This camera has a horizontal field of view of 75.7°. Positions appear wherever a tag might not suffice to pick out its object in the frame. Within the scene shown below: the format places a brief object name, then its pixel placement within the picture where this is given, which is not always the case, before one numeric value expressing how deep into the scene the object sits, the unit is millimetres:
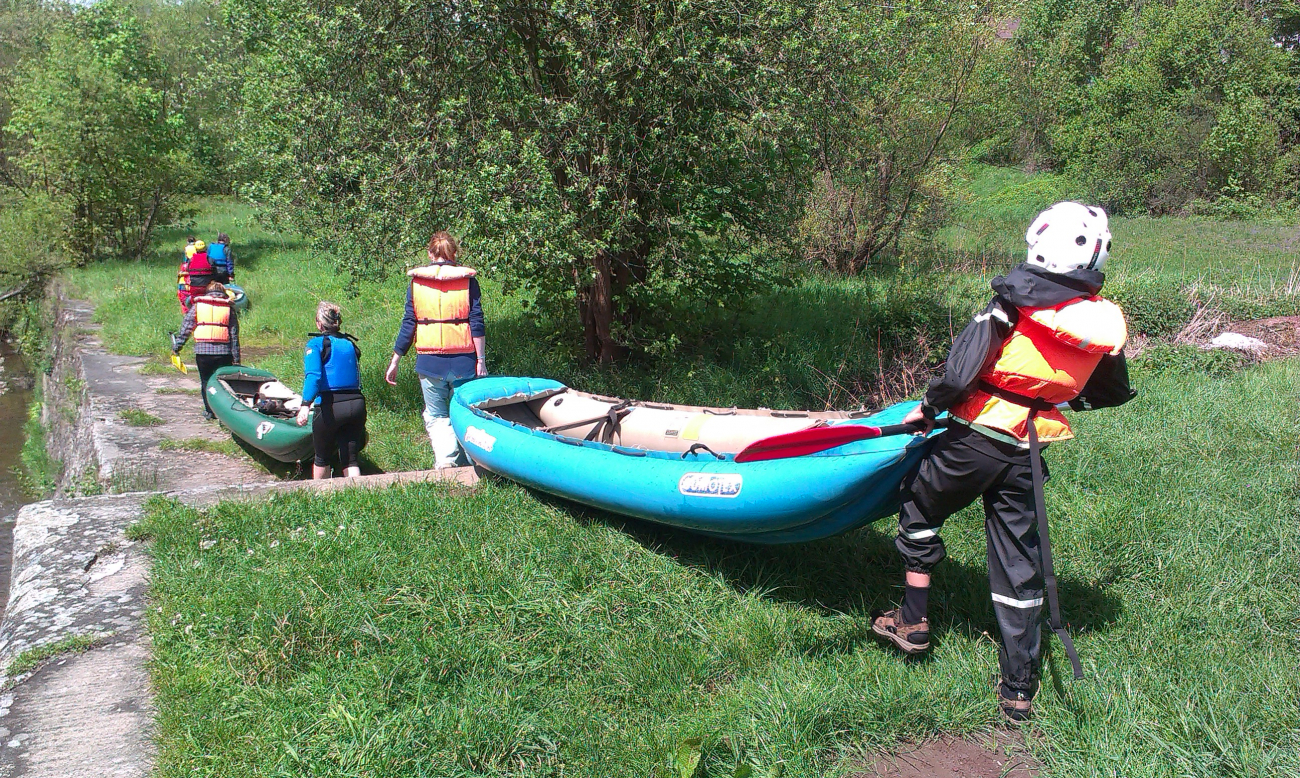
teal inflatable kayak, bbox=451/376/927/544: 3562
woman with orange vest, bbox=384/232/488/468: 5918
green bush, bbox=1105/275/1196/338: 9883
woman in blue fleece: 5895
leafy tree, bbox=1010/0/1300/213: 25469
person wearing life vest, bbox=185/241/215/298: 10375
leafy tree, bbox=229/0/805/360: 6570
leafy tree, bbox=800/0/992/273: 11109
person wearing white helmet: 3018
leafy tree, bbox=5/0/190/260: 18281
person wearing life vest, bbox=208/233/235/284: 10389
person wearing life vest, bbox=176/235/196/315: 10772
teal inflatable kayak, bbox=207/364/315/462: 6898
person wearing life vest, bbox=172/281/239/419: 8461
